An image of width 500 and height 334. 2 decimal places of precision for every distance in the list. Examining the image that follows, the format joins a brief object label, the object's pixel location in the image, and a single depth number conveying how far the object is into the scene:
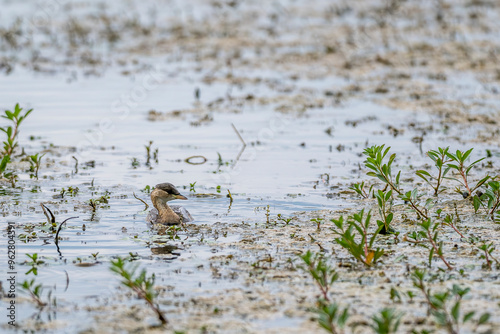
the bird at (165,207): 17.81
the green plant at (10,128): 21.22
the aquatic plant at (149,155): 23.64
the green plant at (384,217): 15.74
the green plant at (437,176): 17.75
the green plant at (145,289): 12.37
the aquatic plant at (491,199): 16.84
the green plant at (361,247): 14.05
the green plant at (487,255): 14.36
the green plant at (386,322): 11.03
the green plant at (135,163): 23.55
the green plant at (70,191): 19.90
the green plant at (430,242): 14.15
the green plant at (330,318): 11.20
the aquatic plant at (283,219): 17.55
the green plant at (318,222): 17.15
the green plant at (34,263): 14.44
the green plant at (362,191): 17.80
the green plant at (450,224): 15.65
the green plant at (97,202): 18.64
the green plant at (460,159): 17.28
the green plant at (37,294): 12.95
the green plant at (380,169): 16.94
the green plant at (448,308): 11.34
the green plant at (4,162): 19.70
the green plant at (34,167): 21.17
